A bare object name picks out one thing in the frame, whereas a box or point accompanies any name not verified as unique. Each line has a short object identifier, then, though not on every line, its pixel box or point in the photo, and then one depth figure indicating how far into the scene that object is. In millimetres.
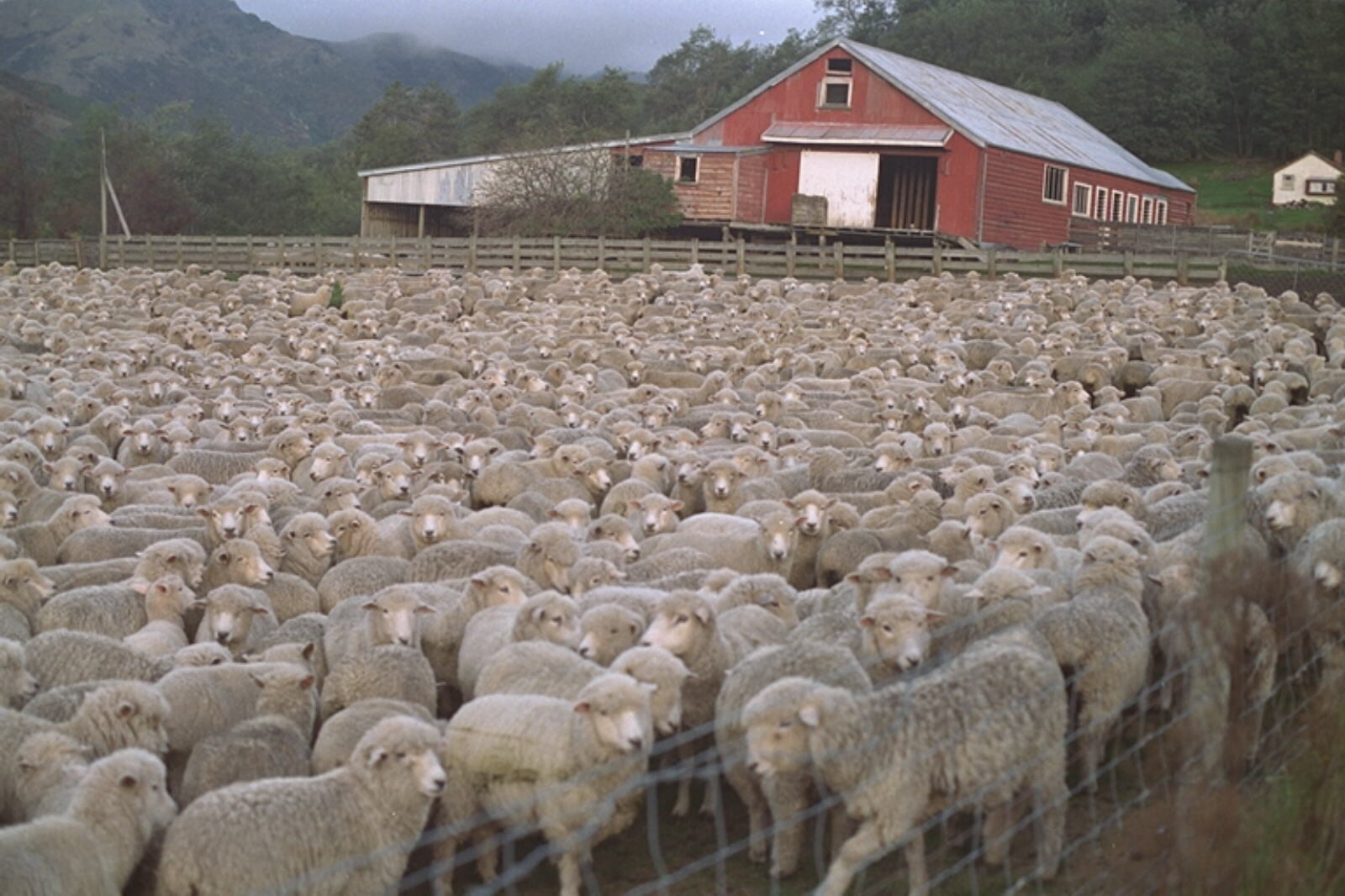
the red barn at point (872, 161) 39094
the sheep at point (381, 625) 7531
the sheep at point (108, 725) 6188
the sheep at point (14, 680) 6832
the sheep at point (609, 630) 7016
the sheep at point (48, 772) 5789
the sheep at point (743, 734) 5984
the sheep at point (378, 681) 6910
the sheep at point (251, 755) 6004
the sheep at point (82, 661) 7137
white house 70500
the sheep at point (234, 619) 7910
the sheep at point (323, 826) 5320
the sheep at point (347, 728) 6203
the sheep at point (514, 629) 7152
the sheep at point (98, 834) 5051
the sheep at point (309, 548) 9594
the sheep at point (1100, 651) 6500
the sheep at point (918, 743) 5531
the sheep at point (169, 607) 8102
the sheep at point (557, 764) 5855
